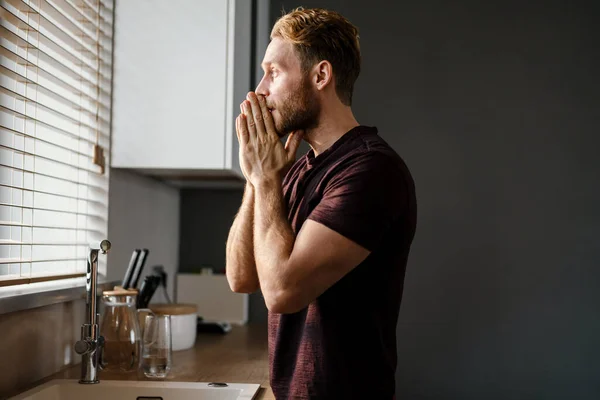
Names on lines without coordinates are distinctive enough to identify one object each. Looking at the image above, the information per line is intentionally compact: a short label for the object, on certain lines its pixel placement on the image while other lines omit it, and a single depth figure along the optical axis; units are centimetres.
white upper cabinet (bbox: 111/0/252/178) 214
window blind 164
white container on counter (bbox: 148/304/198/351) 218
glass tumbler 175
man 123
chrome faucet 163
